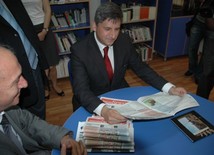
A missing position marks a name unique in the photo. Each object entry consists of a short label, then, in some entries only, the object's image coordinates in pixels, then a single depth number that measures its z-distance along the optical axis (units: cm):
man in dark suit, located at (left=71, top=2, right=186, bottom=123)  159
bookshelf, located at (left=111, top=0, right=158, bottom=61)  357
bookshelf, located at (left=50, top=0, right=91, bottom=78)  321
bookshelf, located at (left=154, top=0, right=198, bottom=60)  378
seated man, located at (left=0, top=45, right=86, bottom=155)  104
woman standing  243
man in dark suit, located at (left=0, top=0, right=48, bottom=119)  152
